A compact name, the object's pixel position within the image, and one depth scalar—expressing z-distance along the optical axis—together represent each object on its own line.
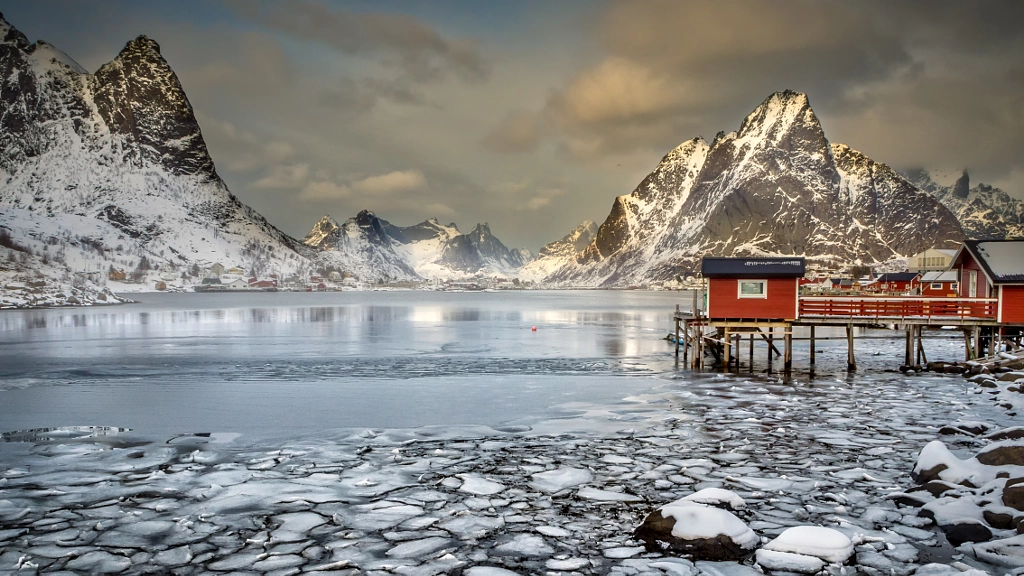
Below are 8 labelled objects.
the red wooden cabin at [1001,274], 37.50
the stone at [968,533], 11.86
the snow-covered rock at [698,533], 11.50
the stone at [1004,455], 14.96
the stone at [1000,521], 12.23
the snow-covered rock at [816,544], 11.07
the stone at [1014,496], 12.71
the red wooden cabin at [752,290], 38.84
